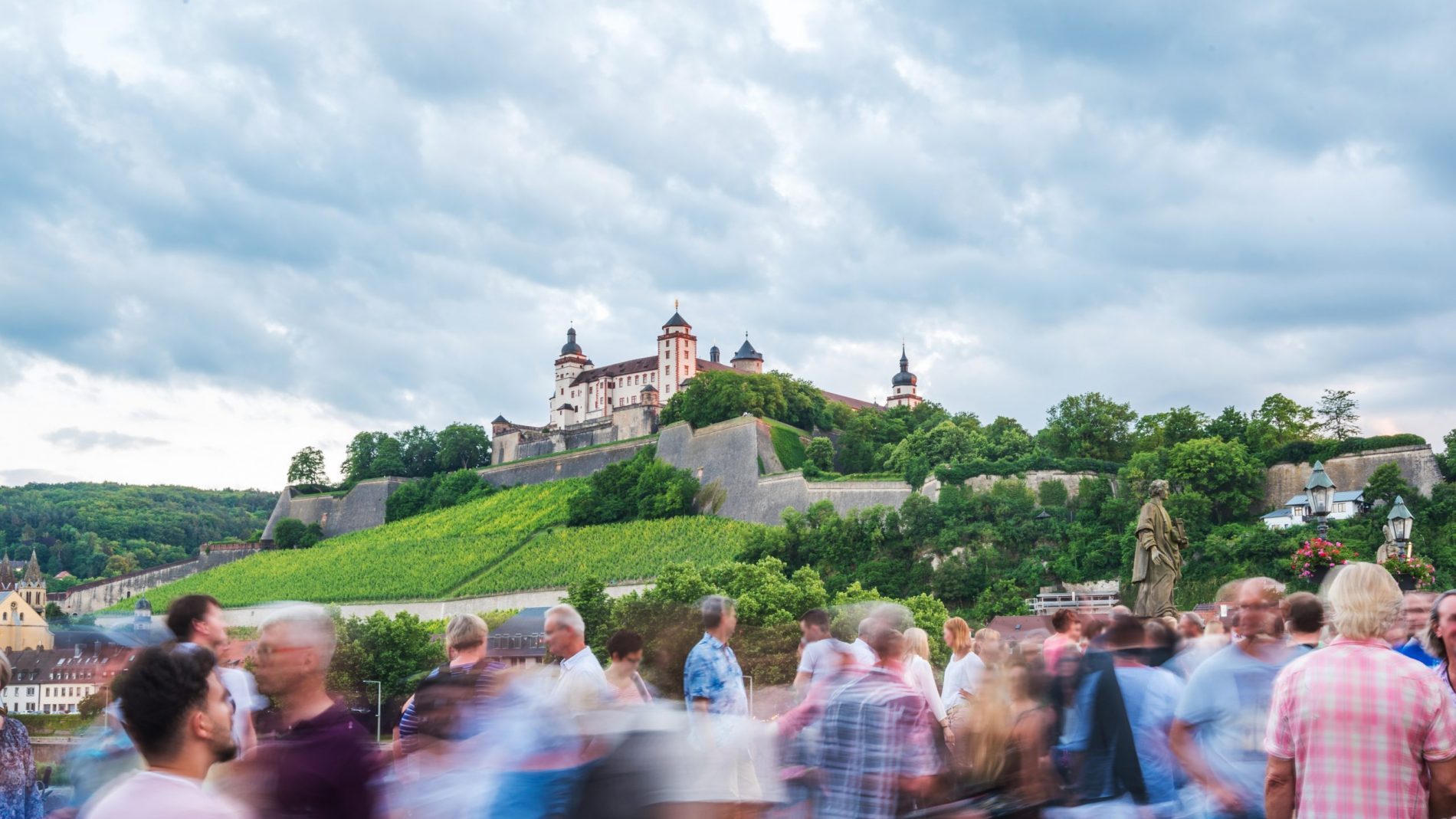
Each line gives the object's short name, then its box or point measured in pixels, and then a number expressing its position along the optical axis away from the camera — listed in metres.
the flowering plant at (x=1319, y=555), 19.38
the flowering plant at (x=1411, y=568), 15.38
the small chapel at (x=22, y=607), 53.72
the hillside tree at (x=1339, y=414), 54.31
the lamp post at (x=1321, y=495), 13.84
